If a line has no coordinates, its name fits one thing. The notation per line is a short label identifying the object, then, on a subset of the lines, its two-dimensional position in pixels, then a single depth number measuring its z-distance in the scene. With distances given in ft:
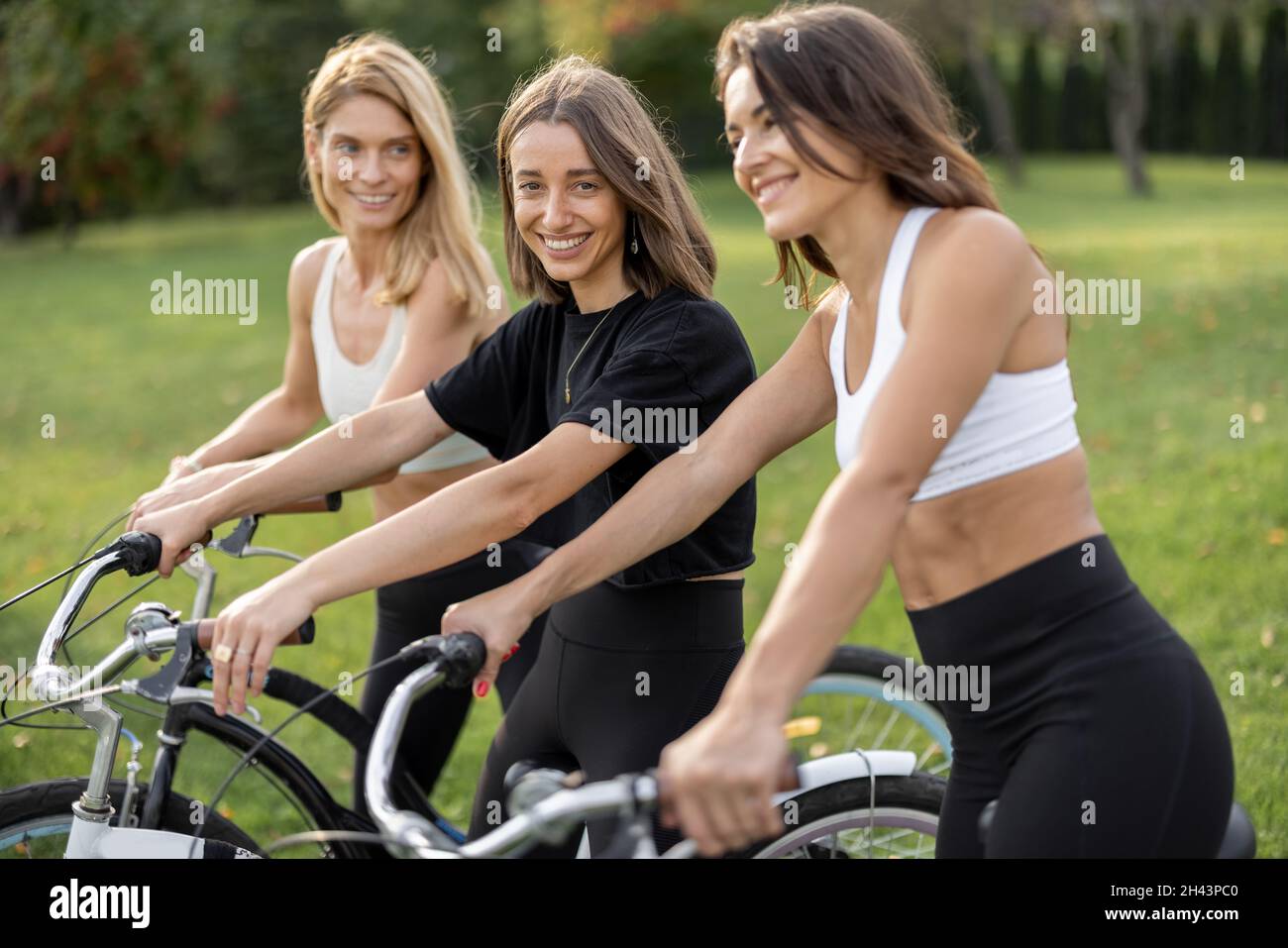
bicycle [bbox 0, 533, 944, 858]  8.56
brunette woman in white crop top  6.72
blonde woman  11.94
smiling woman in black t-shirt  8.66
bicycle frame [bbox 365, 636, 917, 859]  5.68
